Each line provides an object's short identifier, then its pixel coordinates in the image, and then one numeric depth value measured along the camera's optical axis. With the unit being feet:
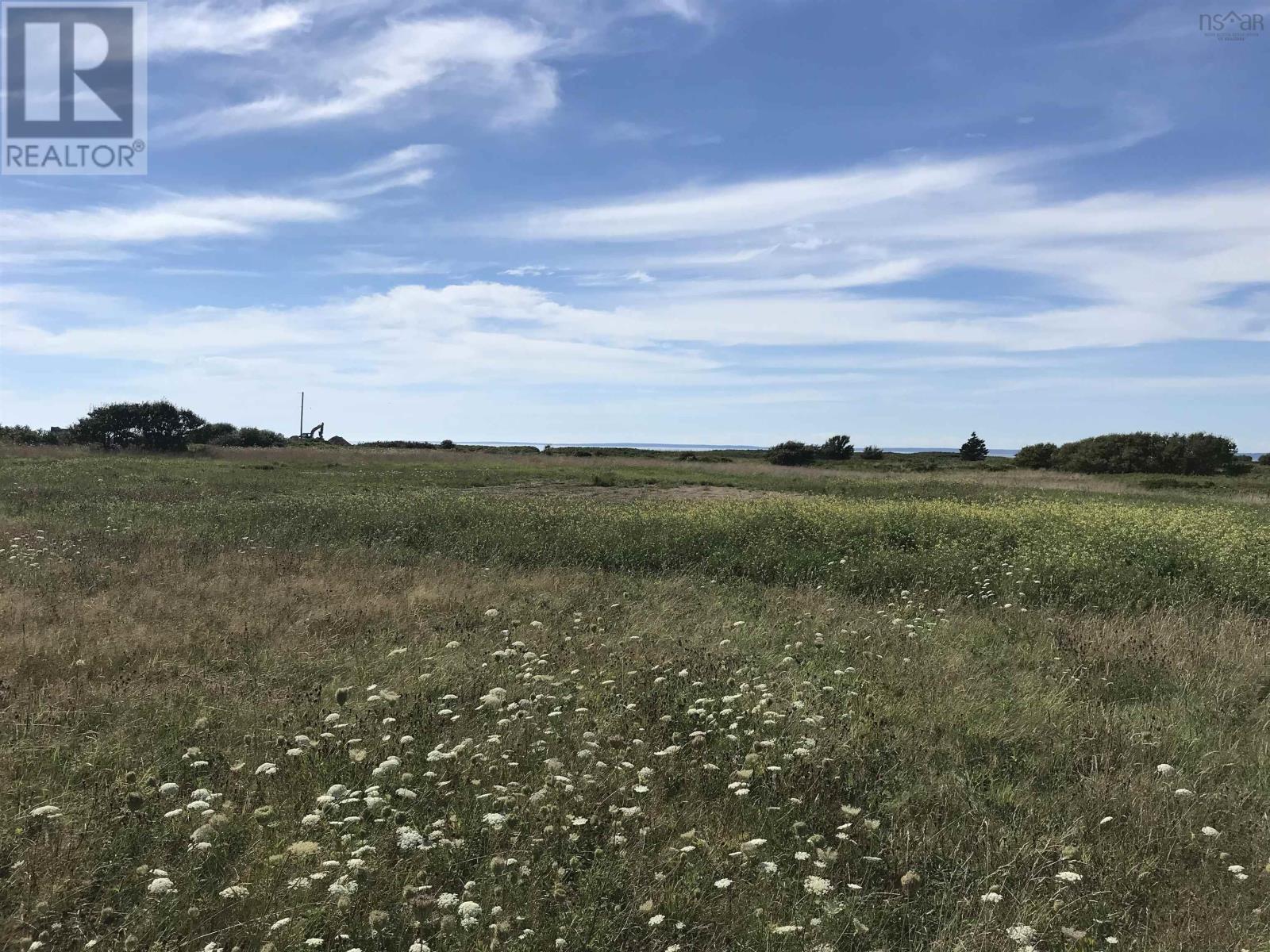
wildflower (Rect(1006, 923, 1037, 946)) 10.69
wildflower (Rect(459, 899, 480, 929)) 10.54
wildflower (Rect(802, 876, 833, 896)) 11.80
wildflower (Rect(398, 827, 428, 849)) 12.00
